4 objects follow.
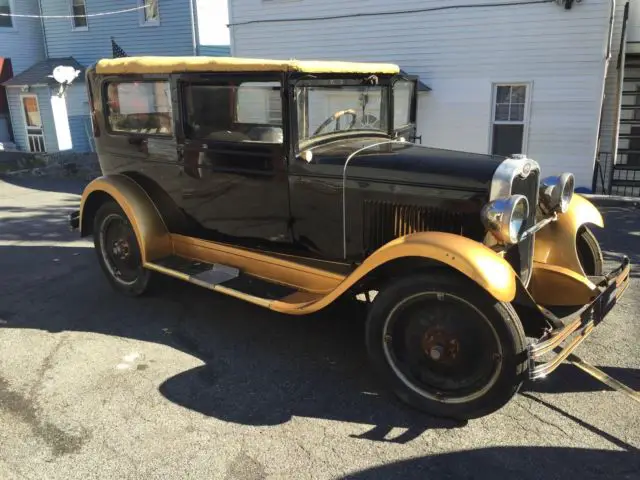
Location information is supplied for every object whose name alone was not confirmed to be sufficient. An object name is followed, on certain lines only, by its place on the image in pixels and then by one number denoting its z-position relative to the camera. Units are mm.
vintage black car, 3057
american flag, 14352
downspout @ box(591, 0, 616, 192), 8648
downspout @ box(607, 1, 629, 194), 8539
